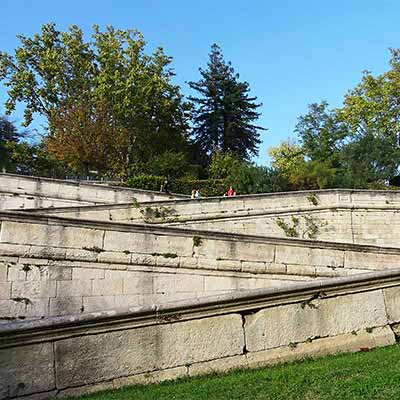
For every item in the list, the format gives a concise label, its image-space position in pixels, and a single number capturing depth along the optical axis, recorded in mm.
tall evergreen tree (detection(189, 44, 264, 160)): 40188
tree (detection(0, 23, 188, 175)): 32281
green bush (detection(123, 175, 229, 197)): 24141
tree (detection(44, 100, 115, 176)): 31266
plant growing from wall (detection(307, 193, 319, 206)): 17266
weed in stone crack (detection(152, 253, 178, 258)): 9070
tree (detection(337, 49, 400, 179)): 37534
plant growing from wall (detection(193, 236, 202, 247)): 9203
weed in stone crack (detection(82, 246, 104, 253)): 8914
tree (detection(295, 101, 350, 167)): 40812
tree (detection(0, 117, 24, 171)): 39562
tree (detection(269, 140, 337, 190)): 25594
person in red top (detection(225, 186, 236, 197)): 21941
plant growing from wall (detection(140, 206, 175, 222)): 14094
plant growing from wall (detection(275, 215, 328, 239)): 16656
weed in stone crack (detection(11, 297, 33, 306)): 8430
